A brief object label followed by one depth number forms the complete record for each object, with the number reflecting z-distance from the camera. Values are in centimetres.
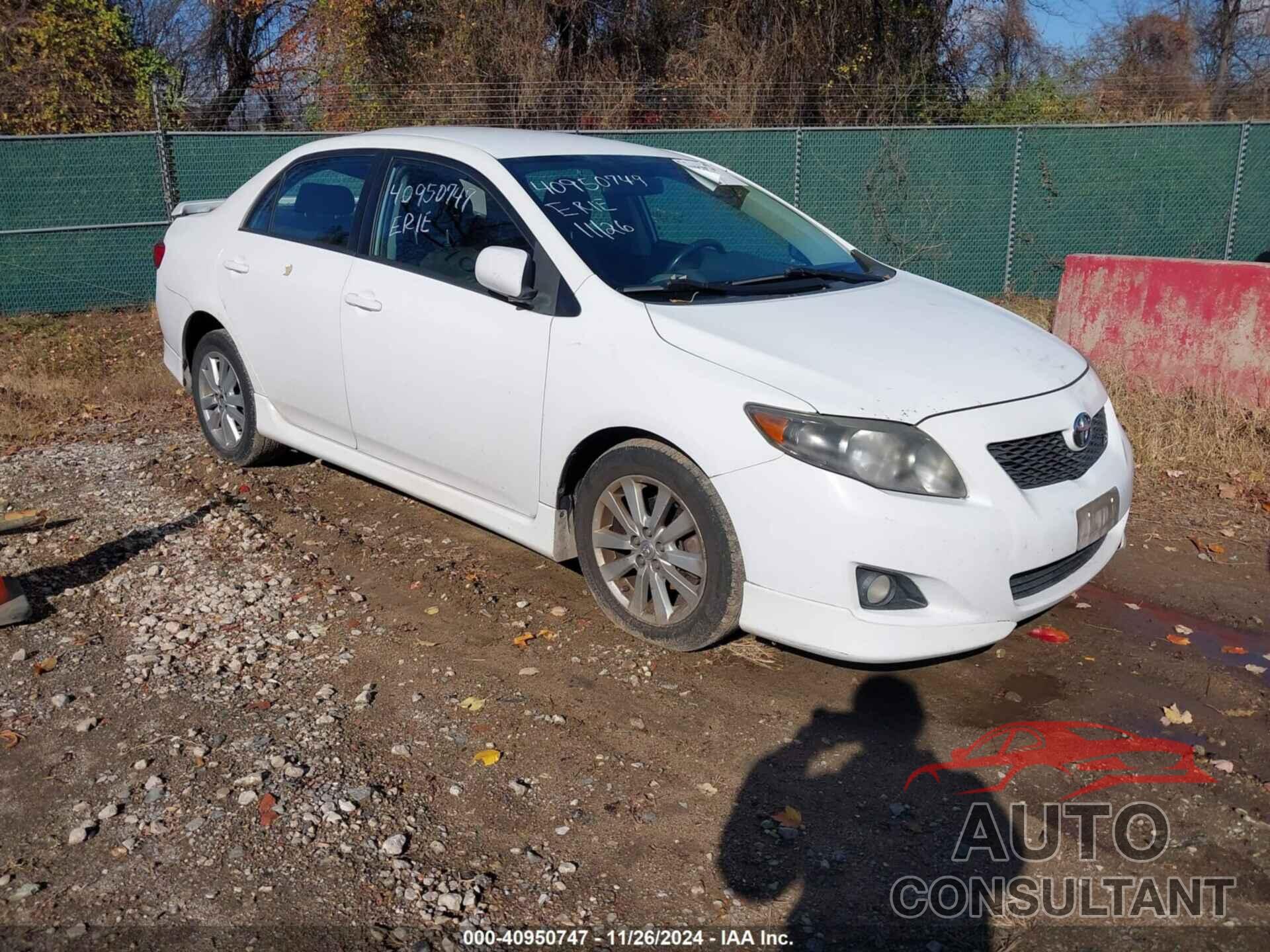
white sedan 357
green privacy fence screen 1234
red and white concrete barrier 699
